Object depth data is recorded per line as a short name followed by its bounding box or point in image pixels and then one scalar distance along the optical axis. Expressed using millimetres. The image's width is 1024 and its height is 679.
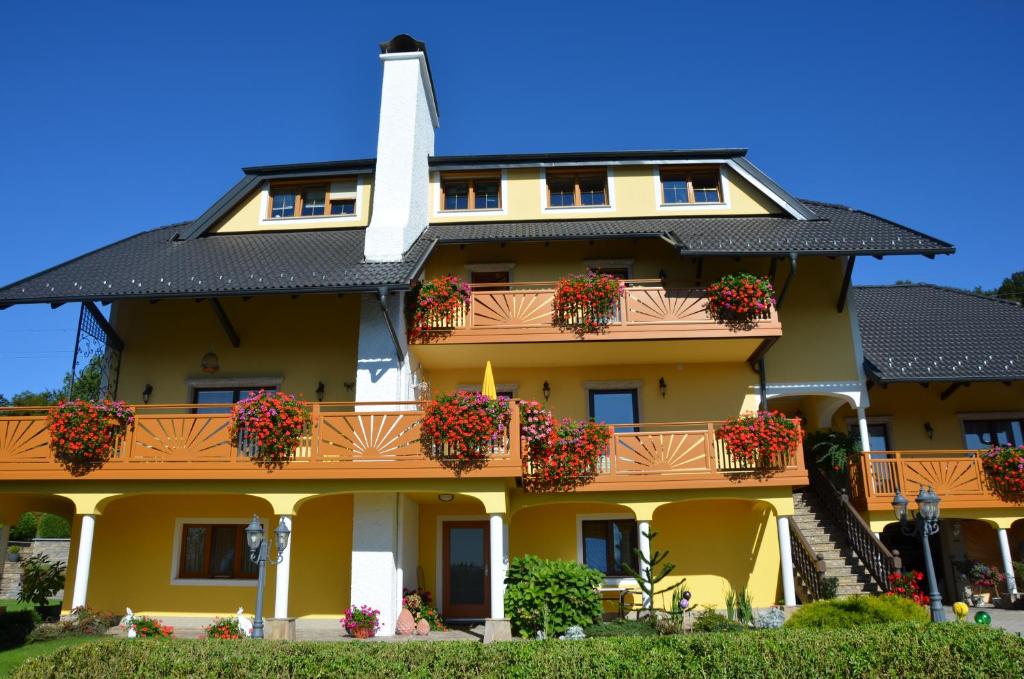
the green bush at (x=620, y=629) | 12336
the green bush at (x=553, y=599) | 13047
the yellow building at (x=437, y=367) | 14695
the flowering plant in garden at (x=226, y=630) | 12804
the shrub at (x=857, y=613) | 10695
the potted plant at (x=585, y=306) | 16469
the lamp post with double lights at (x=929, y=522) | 11205
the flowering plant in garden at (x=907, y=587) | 14773
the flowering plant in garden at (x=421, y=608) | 14789
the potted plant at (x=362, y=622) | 13758
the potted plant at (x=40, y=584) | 16141
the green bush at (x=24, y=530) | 34688
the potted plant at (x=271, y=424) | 14352
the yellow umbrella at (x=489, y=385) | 15141
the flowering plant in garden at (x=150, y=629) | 13078
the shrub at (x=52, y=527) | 34219
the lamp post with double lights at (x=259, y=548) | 11445
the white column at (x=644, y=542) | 15066
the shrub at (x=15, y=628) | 13195
